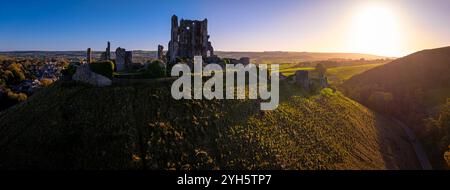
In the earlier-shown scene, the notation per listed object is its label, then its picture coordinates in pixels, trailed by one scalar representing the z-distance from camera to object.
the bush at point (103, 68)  40.88
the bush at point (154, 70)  45.95
